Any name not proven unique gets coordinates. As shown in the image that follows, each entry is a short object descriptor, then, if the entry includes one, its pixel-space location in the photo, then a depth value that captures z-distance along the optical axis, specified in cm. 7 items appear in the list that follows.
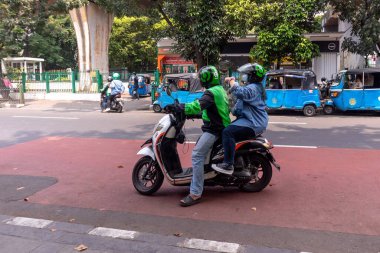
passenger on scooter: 505
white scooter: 524
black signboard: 2272
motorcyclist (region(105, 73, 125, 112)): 1720
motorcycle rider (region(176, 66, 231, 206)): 499
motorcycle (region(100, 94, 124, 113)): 1725
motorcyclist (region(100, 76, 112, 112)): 1730
